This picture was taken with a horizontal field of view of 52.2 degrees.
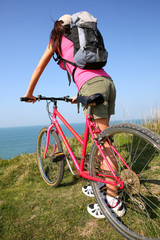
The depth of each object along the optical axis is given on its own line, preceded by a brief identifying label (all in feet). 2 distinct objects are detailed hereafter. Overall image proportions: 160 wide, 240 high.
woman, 6.69
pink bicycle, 5.46
